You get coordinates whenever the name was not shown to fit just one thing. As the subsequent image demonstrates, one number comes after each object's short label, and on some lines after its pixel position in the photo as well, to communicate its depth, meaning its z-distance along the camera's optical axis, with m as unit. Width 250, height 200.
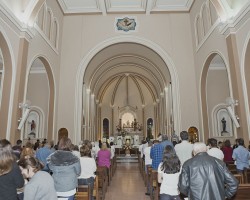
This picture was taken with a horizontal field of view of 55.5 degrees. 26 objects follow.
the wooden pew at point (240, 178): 4.85
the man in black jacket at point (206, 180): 2.45
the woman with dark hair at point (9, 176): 2.39
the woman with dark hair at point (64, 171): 3.34
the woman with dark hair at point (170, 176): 3.42
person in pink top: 7.42
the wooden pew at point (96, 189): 5.04
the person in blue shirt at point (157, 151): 5.54
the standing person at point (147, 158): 7.50
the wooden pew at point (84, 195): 3.69
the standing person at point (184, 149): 5.05
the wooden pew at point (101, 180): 6.11
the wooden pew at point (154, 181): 5.03
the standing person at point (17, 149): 5.02
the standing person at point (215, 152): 5.05
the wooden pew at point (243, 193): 3.45
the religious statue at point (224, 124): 12.29
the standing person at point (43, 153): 5.55
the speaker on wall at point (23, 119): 7.50
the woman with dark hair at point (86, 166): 4.66
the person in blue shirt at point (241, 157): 5.69
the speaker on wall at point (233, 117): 7.39
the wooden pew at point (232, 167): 6.43
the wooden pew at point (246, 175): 5.73
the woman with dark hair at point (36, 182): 2.25
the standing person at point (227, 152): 6.96
